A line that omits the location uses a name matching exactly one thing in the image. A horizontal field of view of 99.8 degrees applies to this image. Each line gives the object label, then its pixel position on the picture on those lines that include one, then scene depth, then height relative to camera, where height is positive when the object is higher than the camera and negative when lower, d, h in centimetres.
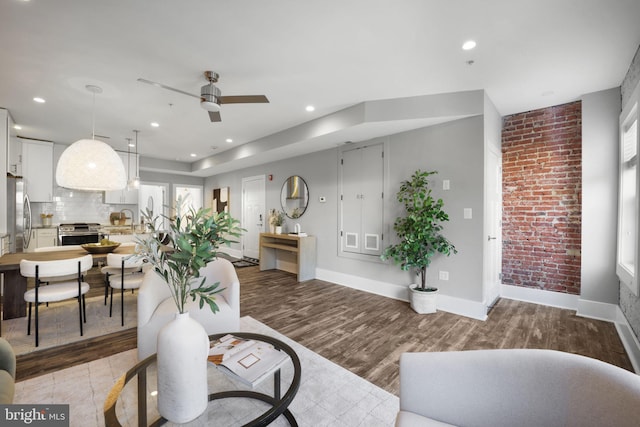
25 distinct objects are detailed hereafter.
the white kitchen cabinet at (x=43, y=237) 522 -51
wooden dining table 293 -83
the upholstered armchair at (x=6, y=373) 126 -84
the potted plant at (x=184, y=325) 112 -50
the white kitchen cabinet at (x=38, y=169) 514 +83
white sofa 84 -62
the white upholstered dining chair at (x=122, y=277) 293 -76
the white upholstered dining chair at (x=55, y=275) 244 -58
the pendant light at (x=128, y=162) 612 +116
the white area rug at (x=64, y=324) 251 -120
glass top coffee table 111 -85
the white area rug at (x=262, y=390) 155 -121
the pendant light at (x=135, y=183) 514 +56
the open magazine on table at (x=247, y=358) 128 -75
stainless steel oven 539 -45
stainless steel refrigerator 437 -5
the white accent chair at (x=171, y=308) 205 -79
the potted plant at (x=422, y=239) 335 -33
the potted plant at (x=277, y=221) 554 -18
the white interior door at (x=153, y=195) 749 +49
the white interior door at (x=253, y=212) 657 +2
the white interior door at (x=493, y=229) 342 -21
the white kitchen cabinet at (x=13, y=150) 386 +105
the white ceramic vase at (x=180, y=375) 112 -68
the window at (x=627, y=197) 261 +18
